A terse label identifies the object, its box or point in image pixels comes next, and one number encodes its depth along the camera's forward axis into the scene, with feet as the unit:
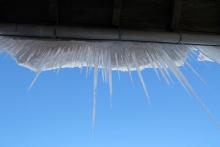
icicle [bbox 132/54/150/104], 10.67
